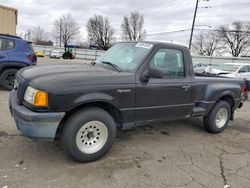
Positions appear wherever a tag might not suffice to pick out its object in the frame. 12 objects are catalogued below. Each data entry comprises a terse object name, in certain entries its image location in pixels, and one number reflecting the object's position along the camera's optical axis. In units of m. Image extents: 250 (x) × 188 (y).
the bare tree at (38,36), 70.09
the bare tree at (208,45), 50.17
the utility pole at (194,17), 22.87
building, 11.21
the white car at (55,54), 34.55
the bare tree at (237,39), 44.64
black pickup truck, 2.52
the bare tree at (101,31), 56.82
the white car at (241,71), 11.08
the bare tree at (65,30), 63.71
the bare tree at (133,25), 53.84
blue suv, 6.28
